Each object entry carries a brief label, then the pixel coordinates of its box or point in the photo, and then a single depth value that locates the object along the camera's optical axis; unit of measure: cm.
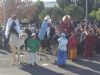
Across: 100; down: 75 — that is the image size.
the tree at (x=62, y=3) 3467
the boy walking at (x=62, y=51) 927
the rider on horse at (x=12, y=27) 946
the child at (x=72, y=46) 1015
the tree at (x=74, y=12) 2782
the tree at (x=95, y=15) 2855
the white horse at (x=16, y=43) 945
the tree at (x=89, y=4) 3415
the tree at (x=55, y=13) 2758
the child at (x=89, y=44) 1067
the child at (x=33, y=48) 937
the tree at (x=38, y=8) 3473
